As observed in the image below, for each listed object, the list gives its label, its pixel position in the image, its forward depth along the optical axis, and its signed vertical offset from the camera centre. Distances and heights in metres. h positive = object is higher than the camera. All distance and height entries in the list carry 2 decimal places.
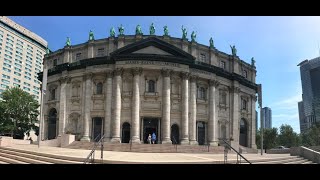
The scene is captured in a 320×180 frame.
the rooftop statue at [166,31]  30.93 +10.40
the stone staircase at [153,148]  22.10 -3.68
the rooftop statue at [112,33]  31.35 +10.30
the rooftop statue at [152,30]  31.24 +10.63
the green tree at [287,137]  51.82 -6.04
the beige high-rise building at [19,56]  74.17 +18.23
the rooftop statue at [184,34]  31.73 +10.28
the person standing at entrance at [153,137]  26.85 -3.17
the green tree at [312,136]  47.28 -5.59
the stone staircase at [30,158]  12.19 -2.67
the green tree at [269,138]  52.63 -6.34
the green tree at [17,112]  37.78 -0.35
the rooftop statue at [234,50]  35.61 +9.02
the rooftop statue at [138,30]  30.66 +10.47
